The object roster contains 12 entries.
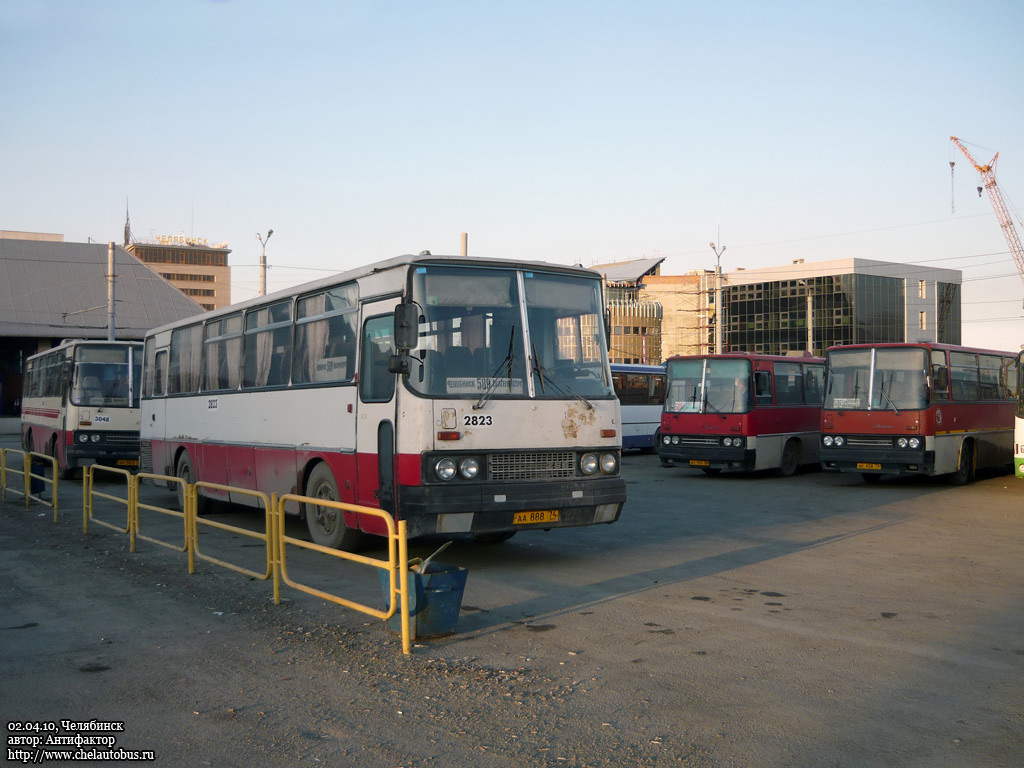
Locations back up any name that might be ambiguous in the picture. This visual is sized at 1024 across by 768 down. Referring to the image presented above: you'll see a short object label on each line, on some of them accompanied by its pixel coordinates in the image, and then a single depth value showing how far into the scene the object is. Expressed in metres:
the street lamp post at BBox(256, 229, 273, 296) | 39.78
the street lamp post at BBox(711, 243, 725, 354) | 48.74
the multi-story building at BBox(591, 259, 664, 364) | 107.25
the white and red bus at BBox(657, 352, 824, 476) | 22.36
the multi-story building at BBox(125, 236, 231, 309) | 159.88
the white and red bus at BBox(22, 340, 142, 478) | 21.44
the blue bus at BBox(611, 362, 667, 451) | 32.16
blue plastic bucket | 7.12
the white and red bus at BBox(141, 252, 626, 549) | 9.64
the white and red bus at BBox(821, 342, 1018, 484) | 19.25
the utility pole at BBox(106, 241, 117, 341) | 35.73
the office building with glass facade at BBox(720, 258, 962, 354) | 94.44
